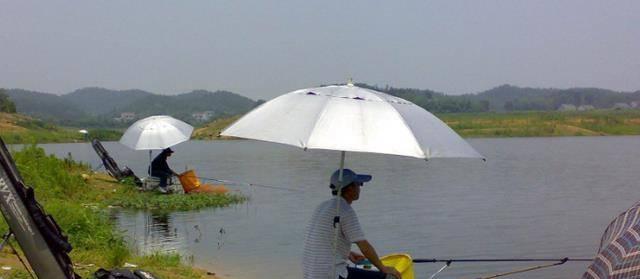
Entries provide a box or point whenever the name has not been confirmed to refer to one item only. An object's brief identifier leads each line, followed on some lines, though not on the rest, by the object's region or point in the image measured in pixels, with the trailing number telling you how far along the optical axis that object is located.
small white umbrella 18.77
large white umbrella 5.16
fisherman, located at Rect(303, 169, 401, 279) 5.68
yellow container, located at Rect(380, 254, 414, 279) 6.50
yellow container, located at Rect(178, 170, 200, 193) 18.97
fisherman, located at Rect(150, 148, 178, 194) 19.00
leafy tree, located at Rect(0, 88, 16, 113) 83.18
